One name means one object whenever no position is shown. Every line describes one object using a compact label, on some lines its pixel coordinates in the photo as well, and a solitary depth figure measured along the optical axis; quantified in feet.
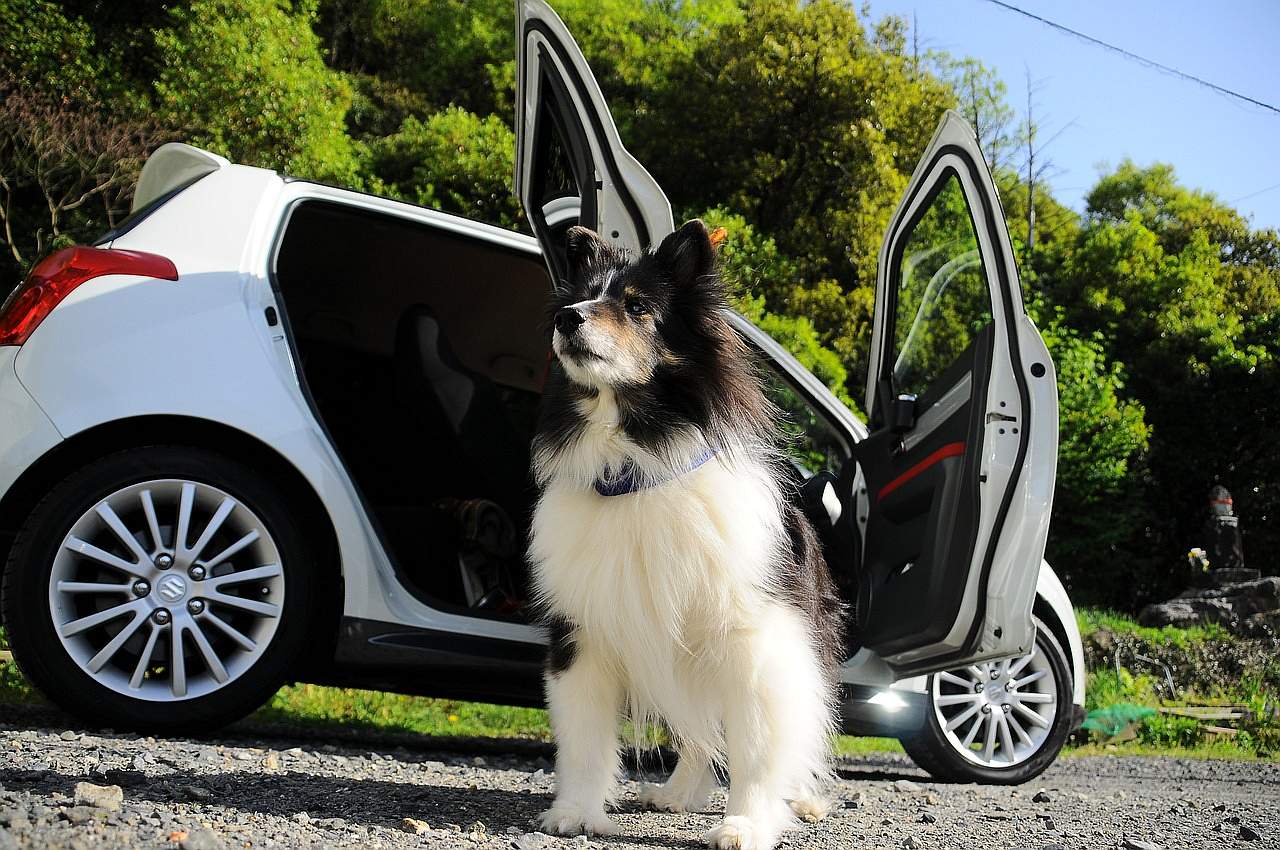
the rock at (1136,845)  9.61
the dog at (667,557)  8.75
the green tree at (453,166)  46.88
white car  10.48
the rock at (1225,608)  35.50
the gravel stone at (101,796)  7.28
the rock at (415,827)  8.14
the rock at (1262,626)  33.09
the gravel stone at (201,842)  6.47
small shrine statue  39.47
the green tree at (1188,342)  47.03
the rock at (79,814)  6.72
